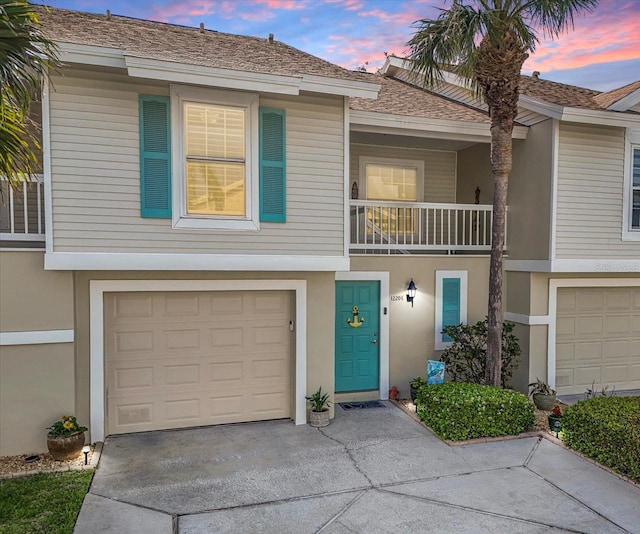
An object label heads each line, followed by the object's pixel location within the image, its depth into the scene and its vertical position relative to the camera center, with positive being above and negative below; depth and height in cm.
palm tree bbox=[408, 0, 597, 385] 709 +320
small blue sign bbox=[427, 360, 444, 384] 866 -236
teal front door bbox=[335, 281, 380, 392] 885 -173
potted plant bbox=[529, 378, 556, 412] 848 -277
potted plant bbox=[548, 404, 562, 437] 714 -271
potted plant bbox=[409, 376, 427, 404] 862 -261
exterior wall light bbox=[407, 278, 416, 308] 912 -87
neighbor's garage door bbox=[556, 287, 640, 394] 959 -192
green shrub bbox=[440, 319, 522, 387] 884 -200
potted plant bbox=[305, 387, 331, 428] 754 -273
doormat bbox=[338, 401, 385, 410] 856 -300
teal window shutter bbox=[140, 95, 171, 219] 642 +129
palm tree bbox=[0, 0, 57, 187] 443 +178
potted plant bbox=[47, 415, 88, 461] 600 -258
